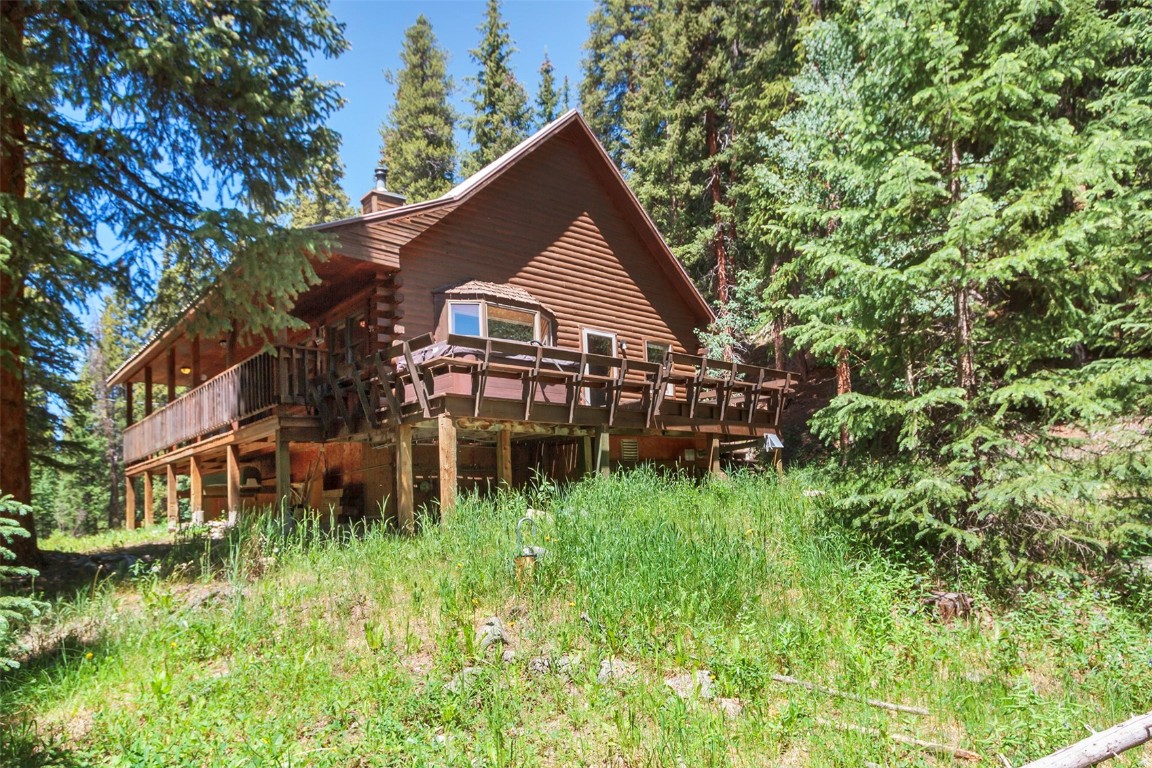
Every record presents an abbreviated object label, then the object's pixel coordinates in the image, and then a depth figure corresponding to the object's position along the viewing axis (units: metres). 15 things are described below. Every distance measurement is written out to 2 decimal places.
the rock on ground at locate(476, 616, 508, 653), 5.62
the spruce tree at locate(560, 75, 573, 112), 39.29
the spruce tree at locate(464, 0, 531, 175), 34.41
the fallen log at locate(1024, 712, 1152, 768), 3.87
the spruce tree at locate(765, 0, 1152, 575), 6.44
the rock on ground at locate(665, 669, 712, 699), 4.99
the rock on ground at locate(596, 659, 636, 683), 5.21
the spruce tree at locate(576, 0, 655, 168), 35.47
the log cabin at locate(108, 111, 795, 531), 11.22
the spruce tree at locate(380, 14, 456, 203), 37.53
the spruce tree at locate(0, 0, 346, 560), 8.02
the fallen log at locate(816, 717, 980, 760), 4.42
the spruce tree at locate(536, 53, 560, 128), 36.66
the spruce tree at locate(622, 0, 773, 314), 22.80
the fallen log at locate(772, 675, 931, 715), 4.82
